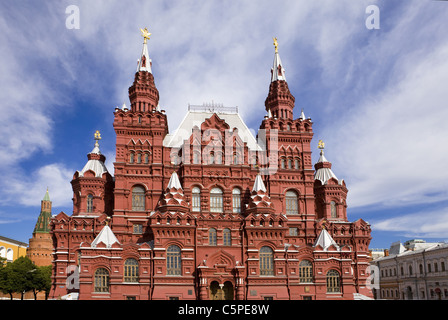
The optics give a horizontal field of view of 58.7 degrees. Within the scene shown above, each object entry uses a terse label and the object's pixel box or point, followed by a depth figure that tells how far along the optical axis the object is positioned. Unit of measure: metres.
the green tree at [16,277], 63.72
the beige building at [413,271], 59.81
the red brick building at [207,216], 41.50
